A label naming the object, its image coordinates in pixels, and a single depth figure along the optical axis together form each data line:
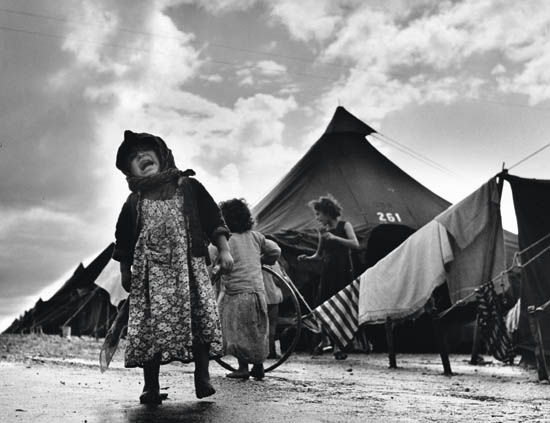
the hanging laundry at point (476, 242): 6.84
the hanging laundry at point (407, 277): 6.93
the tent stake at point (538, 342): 5.68
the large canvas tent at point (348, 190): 12.48
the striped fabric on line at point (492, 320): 6.65
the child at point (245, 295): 5.51
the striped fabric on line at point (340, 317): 7.52
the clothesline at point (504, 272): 6.55
